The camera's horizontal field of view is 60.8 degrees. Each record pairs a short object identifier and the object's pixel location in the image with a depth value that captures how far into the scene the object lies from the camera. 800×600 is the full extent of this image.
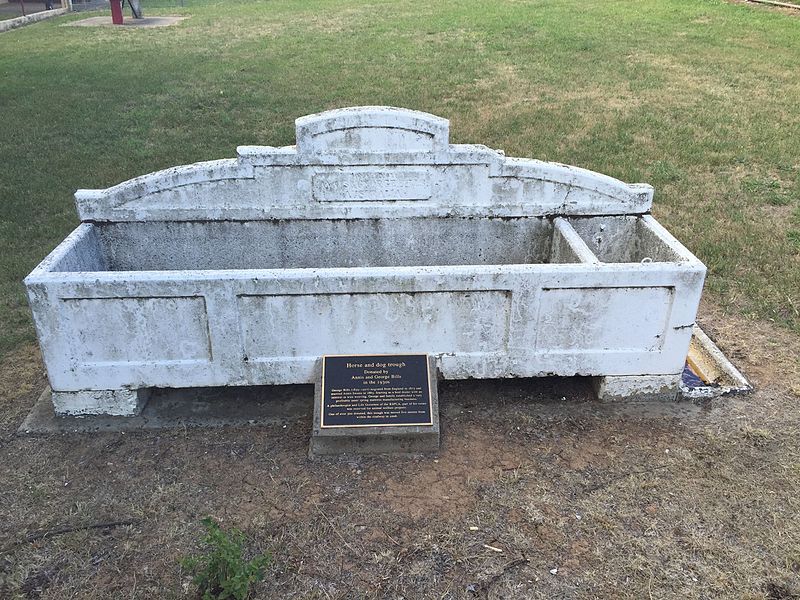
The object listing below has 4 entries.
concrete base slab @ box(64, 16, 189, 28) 23.05
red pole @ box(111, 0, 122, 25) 22.81
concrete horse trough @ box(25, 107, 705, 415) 4.30
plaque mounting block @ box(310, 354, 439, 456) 4.20
